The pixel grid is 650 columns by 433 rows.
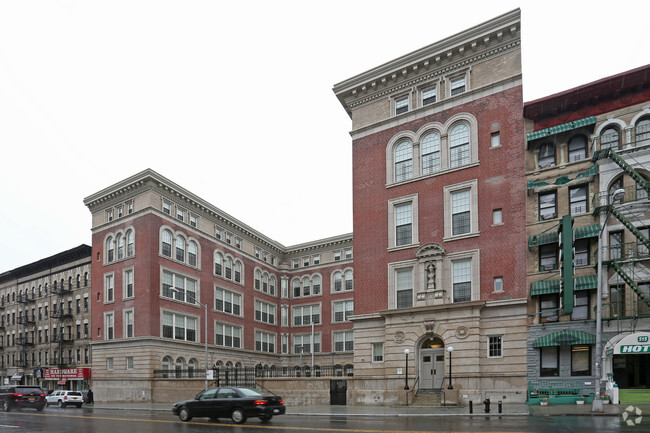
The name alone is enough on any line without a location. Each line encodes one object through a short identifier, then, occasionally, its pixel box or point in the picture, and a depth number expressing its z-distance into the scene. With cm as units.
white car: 4203
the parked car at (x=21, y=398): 3616
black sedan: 2228
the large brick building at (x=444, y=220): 3262
